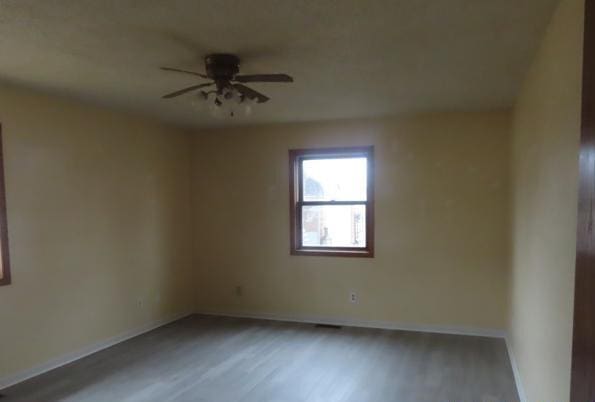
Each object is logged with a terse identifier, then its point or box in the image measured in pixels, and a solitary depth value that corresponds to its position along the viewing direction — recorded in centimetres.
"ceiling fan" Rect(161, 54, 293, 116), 267
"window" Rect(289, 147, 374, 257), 496
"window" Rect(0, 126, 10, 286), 339
